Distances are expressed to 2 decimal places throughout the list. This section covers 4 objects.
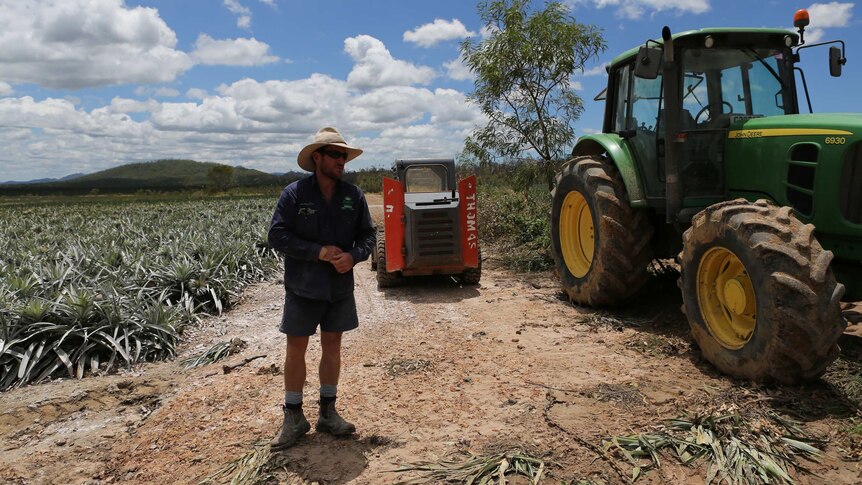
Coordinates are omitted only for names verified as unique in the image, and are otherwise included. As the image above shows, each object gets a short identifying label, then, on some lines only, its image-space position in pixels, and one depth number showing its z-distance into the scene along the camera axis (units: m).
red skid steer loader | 7.58
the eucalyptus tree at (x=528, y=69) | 9.45
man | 3.29
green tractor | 3.45
